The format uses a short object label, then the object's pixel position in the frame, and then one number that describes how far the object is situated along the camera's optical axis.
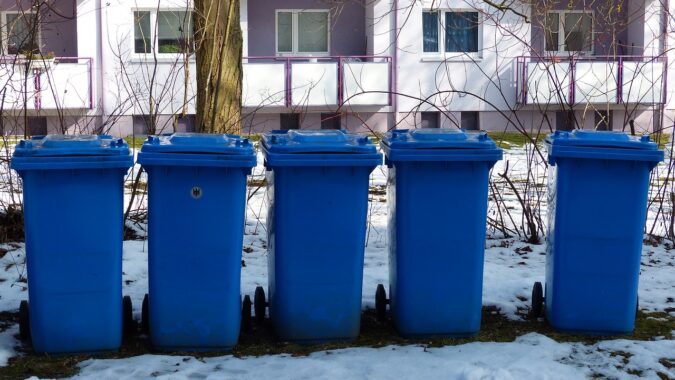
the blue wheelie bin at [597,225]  5.21
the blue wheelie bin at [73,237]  4.80
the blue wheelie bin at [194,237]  4.91
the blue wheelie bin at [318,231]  5.04
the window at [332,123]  21.27
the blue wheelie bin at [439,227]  5.14
